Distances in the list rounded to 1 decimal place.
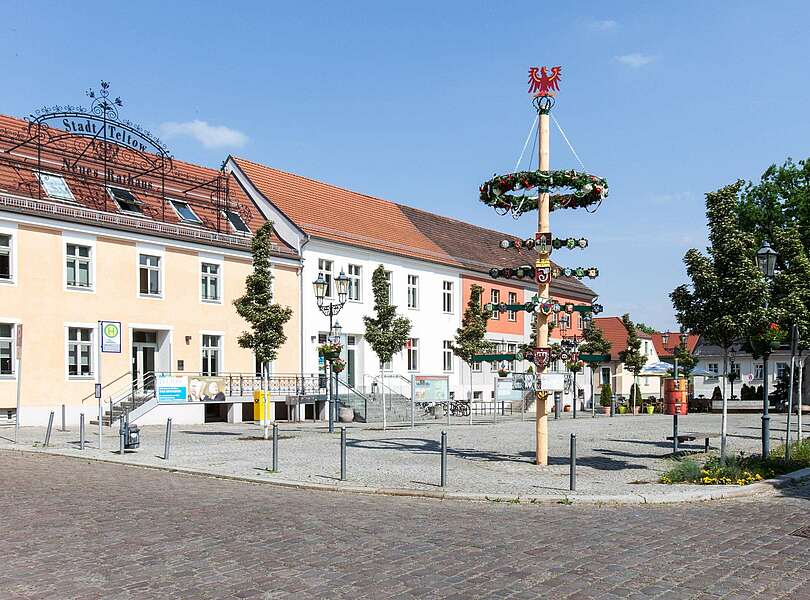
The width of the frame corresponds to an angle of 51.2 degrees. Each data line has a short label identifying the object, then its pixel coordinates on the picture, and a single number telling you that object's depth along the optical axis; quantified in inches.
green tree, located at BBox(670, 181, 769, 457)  620.4
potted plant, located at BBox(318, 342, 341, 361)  1044.5
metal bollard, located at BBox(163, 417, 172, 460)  703.7
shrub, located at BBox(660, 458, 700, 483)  560.7
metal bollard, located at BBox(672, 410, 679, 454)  754.2
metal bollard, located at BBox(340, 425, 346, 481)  567.8
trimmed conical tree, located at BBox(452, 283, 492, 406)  1545.3
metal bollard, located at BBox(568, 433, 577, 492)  506.6
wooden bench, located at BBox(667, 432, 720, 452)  772.6
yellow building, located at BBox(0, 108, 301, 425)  1131.3
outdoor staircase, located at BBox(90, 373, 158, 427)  1155.9
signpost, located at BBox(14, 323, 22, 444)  893.2
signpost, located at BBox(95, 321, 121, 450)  830.5
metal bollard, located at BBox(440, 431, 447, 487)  536.0
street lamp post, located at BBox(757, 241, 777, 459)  661.9
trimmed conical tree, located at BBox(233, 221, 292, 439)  1034.7
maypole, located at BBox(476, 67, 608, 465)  655.1
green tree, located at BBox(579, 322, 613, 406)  1985.7
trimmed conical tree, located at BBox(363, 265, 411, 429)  1299.2
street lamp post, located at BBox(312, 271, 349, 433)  1061.8
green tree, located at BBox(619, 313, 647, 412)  2059.3
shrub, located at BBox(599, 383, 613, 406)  1945.1
